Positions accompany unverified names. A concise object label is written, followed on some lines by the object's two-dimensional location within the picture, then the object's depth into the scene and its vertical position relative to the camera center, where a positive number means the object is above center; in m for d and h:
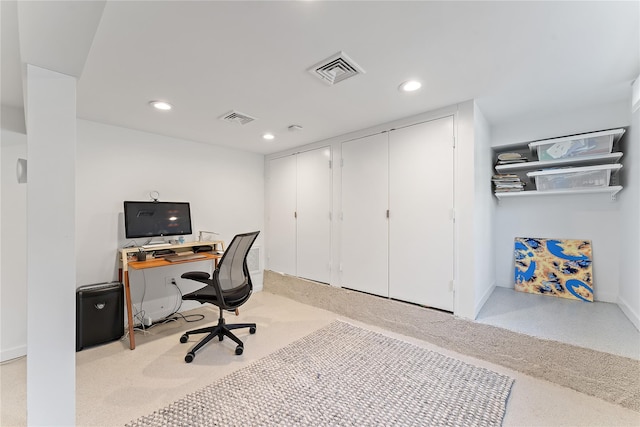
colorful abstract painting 2.67 -0.58
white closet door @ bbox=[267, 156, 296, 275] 3.98 -0.02
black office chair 2.32 -0.70
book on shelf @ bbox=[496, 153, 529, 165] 2.80 +0.60
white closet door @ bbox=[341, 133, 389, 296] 2.94 +0.00
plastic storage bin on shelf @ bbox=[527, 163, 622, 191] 2.35 +0.35
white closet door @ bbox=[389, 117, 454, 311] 2.49 +0.01
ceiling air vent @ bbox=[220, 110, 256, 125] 2.60 +1.02
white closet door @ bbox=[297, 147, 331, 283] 3.52 -0.01
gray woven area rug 1.58 -1.24
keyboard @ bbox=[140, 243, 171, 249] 2.91 -0.35
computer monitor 2.89 -0.04
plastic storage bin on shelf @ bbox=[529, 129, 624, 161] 2.32 +0.65
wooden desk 2.43 -0.49
